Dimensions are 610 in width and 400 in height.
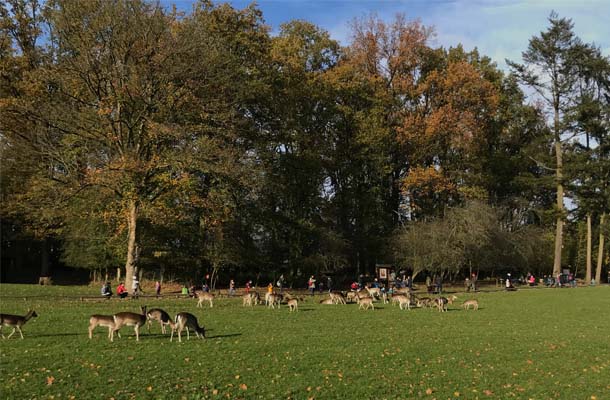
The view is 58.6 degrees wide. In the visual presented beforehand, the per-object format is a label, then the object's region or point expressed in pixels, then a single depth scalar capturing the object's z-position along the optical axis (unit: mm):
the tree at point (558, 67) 54812
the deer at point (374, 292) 31294
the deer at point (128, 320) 14070
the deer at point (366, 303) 25453
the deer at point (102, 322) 14086
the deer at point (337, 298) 27984
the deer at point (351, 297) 28866
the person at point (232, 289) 33581
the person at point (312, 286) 35647
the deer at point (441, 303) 25625
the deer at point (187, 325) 14516
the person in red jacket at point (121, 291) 27750
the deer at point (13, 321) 13727
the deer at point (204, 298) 24703
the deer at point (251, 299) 26078
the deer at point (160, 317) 15305
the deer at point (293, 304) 23928
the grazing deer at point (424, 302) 26922
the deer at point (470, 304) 26422
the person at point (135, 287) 28291
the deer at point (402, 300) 26125
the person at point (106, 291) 26906
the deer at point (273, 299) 25672
